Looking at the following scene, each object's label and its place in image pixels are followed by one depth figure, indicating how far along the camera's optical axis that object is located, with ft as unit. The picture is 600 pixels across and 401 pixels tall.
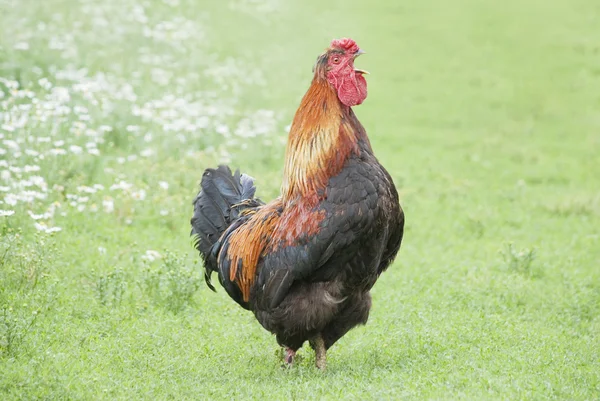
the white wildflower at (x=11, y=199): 60.85
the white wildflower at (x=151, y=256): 60.90
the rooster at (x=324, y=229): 42.57
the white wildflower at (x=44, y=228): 56.50
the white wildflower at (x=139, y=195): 71.61
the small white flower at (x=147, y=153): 80.12
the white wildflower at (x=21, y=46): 96.57
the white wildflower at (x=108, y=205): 69.62
